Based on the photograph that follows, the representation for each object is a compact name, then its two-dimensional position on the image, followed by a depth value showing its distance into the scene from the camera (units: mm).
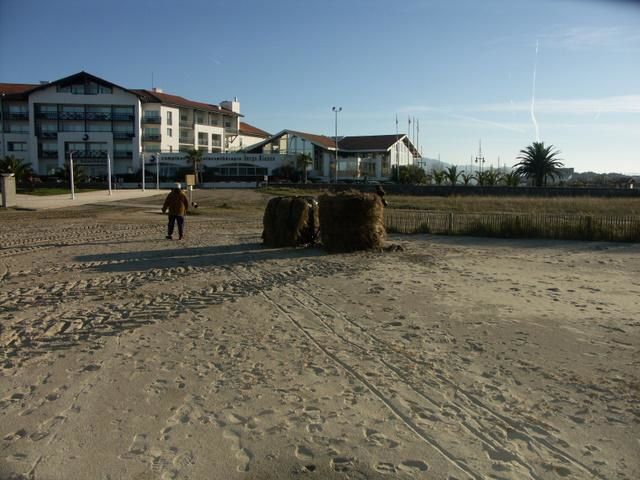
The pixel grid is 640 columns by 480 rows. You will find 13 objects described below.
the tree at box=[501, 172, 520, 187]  66438
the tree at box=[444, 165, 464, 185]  71000
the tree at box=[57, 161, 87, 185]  59138
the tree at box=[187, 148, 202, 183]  77750
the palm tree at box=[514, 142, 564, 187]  70938
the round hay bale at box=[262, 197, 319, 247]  15219
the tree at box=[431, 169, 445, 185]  72438
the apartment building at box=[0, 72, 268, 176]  80688
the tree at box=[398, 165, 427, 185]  77750
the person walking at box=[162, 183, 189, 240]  16812
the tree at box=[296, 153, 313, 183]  78000
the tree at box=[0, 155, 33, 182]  55500
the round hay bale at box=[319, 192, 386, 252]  14383
